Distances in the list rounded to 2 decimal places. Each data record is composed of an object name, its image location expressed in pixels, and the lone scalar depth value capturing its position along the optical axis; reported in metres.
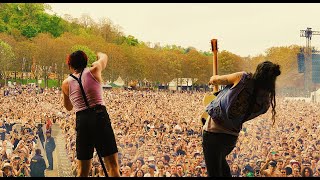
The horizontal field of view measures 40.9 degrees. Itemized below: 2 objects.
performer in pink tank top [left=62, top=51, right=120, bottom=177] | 4.69
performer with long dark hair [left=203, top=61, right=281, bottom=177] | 4.30
